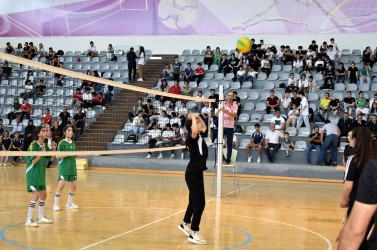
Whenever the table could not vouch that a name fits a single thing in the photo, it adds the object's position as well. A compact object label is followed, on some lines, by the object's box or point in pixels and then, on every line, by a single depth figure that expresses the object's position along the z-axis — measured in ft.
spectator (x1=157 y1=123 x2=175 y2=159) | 57.57
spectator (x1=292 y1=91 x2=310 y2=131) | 58.75
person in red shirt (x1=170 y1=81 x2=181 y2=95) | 68.44
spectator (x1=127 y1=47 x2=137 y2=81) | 76.78
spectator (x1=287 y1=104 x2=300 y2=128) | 59.41
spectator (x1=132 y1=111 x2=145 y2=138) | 58.57
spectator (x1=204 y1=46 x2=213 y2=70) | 76.88
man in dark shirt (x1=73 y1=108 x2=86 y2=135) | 57.77
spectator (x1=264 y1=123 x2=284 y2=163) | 56.18
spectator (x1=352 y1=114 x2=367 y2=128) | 53.88
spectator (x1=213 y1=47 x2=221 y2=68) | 76.24
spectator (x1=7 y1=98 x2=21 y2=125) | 65.98
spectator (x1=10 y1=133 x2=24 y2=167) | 62.23
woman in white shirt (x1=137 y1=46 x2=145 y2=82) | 77.82
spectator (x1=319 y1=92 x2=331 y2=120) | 60.14
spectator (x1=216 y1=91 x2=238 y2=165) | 41.24
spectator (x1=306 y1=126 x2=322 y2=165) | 54.75
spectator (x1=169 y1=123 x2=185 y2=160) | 57.82
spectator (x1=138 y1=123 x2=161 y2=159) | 56.39
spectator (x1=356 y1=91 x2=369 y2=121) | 58.13
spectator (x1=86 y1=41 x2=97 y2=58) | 86.38
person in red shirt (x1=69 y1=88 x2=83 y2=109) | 63.97
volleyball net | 57.88
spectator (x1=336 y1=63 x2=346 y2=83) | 66.10
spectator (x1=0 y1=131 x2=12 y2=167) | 63.57
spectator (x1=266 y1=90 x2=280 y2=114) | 62.23
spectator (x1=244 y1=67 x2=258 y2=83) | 70.28
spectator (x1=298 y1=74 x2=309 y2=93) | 64.51
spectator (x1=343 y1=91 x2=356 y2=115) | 59.00
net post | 37.70
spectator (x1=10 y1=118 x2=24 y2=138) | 63.78
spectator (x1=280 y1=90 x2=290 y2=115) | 61.36
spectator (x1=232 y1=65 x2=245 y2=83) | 70.28
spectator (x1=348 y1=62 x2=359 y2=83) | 65.82
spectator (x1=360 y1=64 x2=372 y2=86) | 65.31
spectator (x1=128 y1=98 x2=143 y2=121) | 60.85
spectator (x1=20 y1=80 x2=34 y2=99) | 68.69
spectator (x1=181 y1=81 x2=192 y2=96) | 68.80
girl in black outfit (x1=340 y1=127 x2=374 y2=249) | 14.60
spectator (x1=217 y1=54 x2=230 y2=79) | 73.26
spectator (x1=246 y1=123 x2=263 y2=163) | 57.11
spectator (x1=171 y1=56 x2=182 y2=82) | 73.77
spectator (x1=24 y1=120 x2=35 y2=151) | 57.82
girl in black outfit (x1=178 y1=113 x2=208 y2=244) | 23.59
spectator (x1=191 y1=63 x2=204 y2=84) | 73.56
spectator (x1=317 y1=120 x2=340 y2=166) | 53.57
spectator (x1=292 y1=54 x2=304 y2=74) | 69.05
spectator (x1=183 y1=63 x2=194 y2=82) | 73.77
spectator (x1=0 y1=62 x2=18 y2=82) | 80.11
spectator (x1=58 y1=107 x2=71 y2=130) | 55.48
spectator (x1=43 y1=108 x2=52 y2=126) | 57.77
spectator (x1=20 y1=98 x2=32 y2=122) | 63.46
